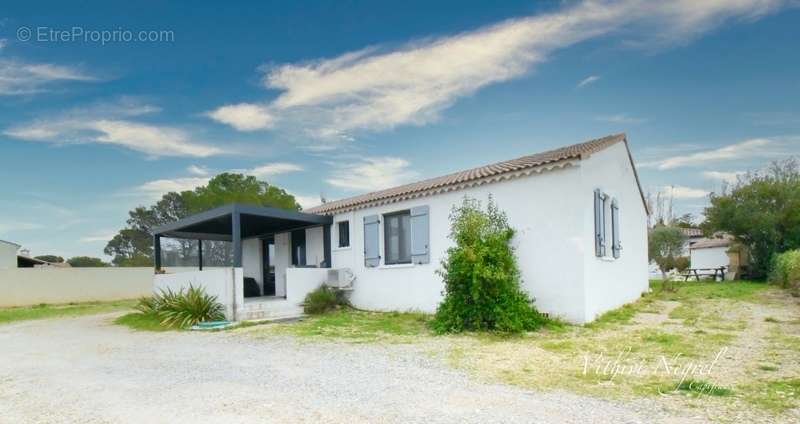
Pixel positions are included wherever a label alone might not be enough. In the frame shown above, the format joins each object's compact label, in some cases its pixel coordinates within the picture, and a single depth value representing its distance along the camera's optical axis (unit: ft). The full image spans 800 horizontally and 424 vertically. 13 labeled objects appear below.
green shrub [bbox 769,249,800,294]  49.39
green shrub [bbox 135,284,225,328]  37.47
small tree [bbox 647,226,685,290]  93.91
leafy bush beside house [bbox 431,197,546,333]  28.48
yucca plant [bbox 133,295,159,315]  43.03
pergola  40.11
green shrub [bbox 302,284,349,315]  42.24
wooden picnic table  77.62
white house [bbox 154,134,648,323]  31.30
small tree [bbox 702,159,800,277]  70.08
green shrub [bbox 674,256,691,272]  105.91
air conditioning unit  44.50
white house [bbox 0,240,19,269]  90.68
